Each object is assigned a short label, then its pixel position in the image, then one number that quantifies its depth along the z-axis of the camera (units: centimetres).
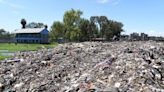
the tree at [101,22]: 3523
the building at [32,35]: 3647
